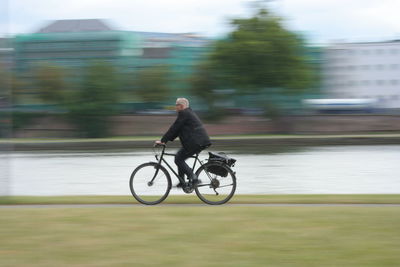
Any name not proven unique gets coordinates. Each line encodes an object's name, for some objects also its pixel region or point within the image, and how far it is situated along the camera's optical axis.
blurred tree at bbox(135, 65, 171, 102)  58.16
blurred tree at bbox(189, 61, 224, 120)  58.50
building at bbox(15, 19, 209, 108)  89.44
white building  114.06
